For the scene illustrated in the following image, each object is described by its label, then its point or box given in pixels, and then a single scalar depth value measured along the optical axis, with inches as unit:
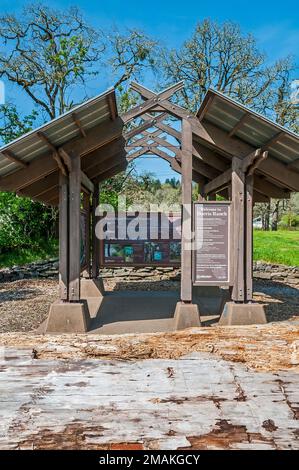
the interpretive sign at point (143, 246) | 416.8
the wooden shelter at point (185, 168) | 241.1
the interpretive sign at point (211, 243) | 264.7
